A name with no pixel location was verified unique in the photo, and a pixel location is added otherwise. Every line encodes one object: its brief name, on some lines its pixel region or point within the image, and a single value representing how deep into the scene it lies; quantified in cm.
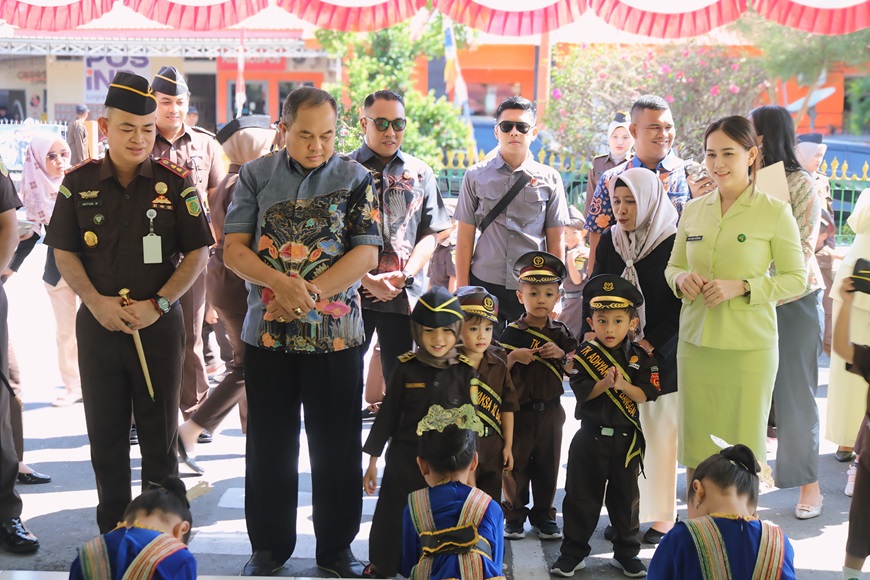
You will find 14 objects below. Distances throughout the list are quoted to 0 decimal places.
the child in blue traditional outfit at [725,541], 276
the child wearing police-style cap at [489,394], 402
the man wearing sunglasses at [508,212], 504
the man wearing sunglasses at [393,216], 469
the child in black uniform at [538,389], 431
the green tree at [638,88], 1373
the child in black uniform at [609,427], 399
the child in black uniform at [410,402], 378
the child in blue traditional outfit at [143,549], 264
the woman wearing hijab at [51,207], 642
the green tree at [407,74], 1472
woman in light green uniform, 401
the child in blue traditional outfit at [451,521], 291
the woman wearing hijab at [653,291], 427
